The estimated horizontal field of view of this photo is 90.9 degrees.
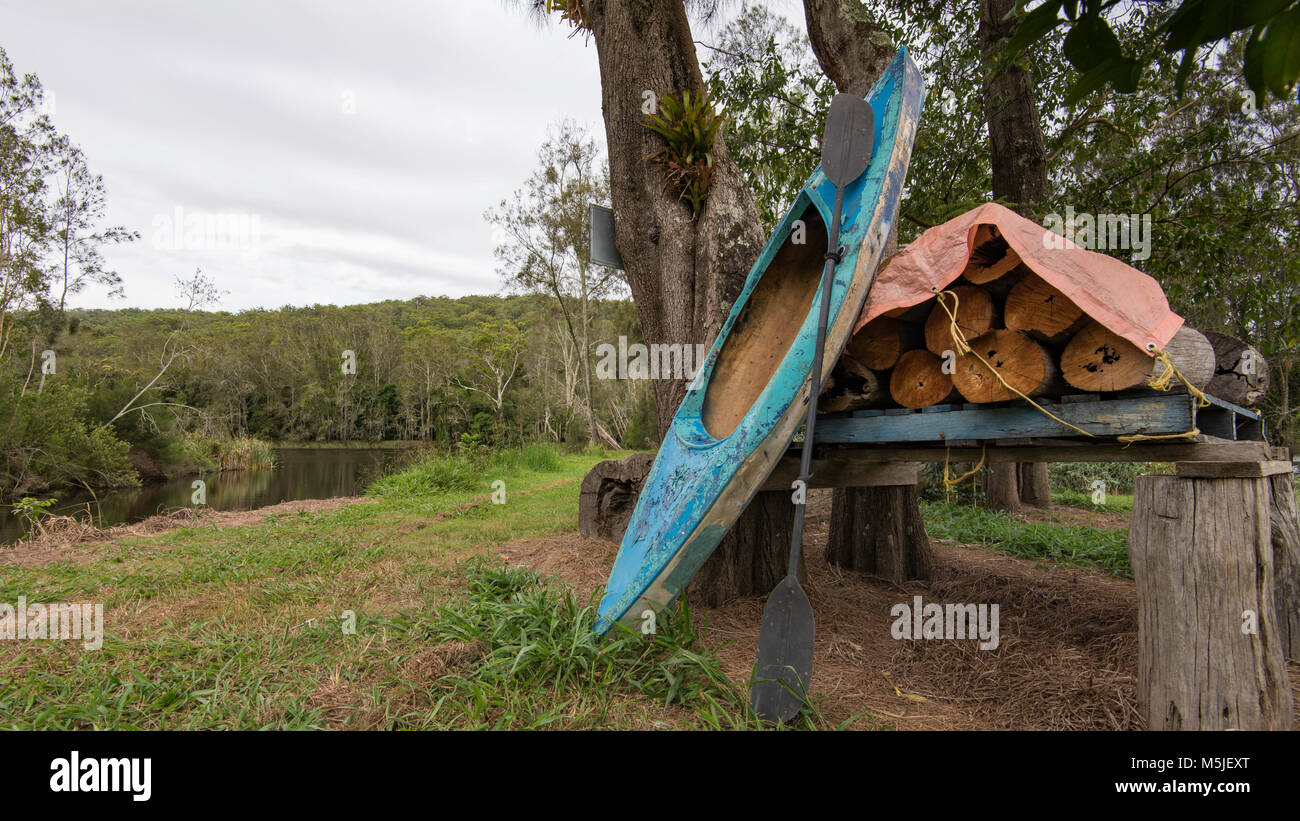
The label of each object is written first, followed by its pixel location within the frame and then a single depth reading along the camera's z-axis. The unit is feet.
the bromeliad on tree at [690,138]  12.12
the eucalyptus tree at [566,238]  66.33
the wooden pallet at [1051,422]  7.03
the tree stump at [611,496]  16.11
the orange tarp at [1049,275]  6.95
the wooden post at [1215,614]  6.37
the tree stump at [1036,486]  25.25
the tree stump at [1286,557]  9.50
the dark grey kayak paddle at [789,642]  7.14
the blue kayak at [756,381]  8.58
